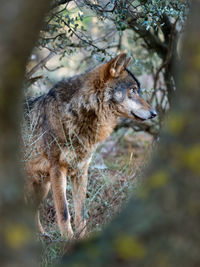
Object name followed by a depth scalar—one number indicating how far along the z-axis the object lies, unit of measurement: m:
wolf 12.18
